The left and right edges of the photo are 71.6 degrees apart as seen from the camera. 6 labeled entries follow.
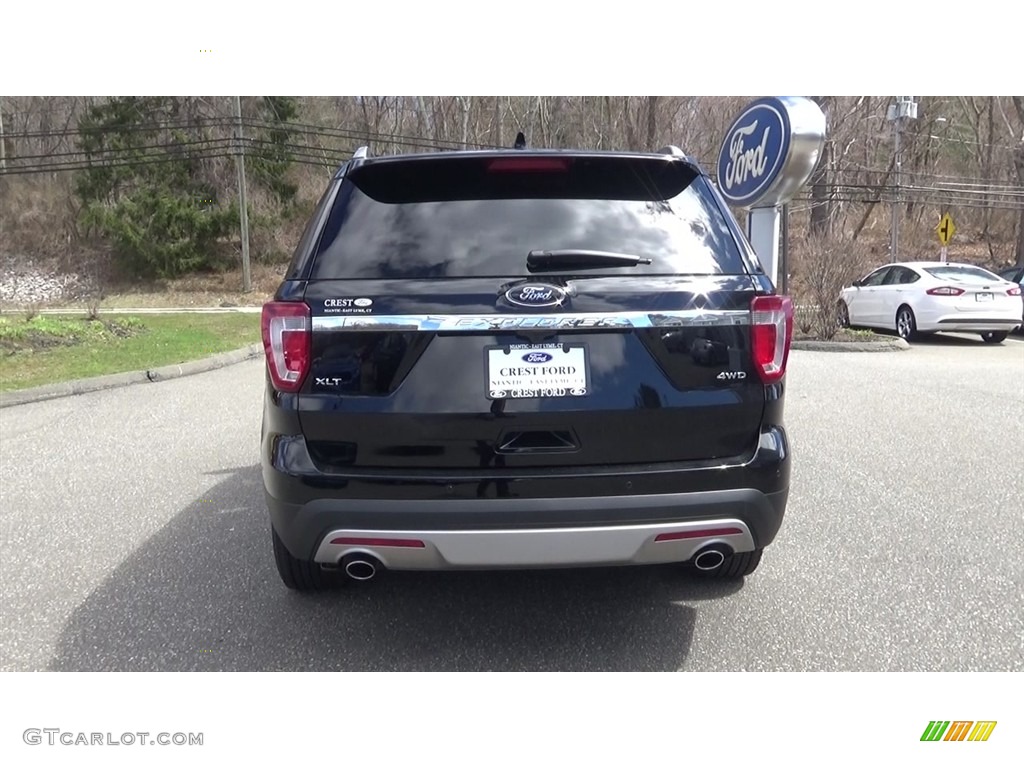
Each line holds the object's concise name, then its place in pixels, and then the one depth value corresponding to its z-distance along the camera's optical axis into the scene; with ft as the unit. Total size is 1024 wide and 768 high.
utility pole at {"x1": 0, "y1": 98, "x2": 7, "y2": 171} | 100.14
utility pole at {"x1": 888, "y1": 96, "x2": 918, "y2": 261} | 77.87
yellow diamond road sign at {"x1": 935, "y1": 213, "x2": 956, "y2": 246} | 66.39
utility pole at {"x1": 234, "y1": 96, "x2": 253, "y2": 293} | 80.02
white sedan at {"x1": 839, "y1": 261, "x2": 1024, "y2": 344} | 38.78
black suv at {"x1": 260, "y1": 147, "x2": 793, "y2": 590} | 7.55
